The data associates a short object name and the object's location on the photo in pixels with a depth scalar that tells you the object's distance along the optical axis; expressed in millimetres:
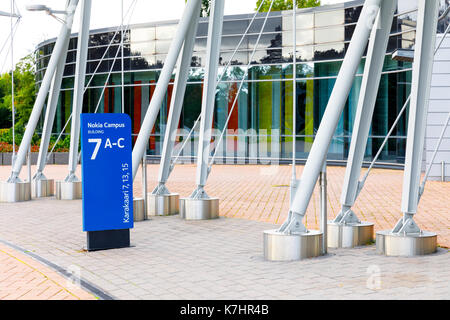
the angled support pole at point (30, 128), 15008
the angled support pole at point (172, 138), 12414
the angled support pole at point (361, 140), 8680
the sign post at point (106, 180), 8648
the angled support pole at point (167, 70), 12141
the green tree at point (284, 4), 47988
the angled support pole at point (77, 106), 15016
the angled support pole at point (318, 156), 7754
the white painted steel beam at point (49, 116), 16484
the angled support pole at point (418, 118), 8094
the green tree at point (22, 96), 59750
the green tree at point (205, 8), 52281
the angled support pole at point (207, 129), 11742
